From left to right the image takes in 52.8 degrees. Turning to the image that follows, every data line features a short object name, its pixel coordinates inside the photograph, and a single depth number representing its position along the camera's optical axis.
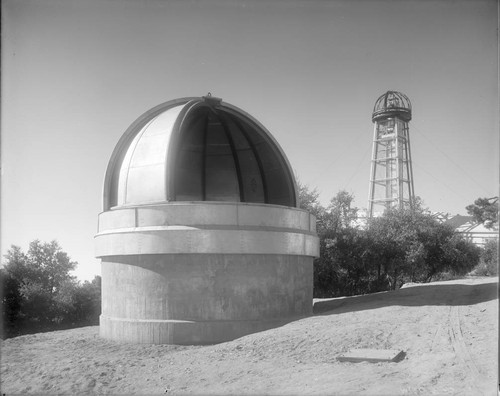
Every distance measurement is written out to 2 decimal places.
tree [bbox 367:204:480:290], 30.92
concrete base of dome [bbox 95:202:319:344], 14.14
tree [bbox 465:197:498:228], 25.56
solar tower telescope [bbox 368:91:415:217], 50.81
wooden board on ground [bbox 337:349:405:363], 9.62
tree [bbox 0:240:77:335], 33.59
